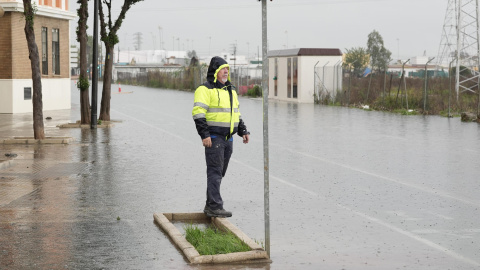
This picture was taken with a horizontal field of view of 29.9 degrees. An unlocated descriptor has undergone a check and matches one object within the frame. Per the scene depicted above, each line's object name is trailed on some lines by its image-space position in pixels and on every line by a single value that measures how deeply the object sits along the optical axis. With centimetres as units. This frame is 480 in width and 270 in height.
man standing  966
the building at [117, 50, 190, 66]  18381
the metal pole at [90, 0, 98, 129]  2483
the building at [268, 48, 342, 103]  4453
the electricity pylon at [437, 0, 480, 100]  4166
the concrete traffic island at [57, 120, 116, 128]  2544
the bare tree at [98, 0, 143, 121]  2766
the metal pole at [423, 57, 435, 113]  3297
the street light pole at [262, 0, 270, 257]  792
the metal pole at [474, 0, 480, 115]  4141
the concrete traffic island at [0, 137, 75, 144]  1978
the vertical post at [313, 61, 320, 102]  4508
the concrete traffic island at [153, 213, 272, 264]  767
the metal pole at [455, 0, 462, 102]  4292
